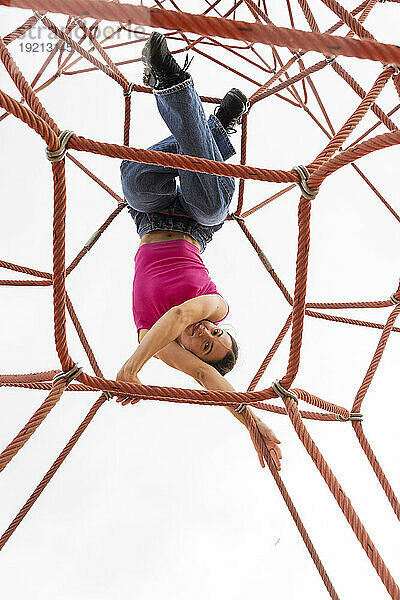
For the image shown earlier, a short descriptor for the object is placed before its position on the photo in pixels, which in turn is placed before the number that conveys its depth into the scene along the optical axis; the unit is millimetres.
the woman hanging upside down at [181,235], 993
